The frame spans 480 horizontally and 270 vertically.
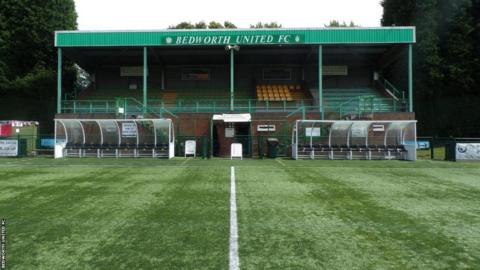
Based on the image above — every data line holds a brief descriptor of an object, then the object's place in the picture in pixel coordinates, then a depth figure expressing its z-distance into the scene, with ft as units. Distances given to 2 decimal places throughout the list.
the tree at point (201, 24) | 180.04
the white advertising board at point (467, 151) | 73.36
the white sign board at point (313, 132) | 79.36
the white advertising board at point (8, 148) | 77.56
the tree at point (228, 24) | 182.50
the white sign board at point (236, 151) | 77.61
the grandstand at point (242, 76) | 88.22
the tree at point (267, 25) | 188.85
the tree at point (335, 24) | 181.98
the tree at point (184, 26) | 179.40
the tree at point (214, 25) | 179.09
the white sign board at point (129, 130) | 78.95
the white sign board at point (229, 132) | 86.12
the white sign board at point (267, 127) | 86.33
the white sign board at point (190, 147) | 81.56
